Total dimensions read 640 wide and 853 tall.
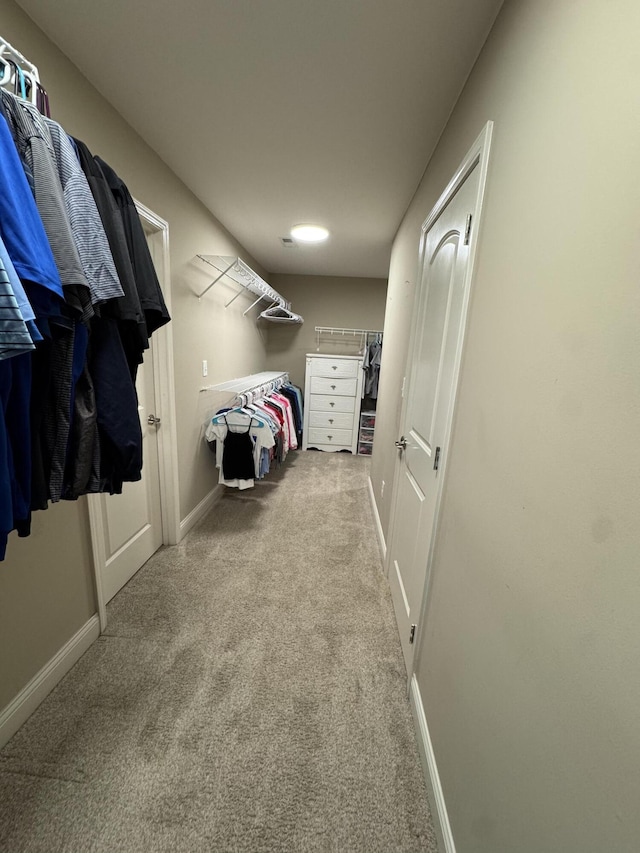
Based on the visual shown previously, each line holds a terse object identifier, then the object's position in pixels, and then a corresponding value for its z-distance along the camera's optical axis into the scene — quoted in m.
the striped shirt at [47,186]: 0.69
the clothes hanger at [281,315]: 3.80
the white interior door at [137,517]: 1.81
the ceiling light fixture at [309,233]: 2.79
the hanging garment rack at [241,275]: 2.49
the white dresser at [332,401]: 4.45
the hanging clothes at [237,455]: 2.72
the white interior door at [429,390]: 1.18
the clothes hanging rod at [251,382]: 2.83
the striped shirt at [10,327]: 0.55
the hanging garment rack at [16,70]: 0.72
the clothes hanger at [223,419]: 2.69
